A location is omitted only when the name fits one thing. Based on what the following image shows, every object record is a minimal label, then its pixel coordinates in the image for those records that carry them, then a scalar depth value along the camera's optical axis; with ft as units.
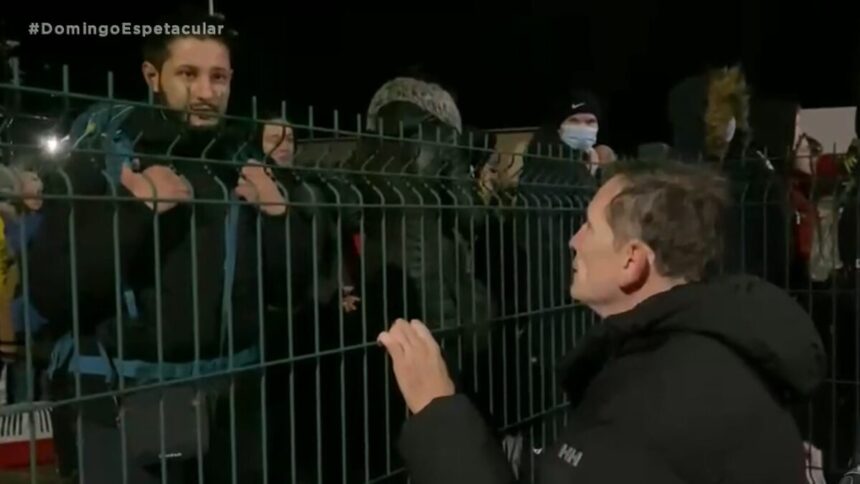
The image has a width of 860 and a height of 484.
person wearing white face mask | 13.23
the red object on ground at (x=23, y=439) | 5.69
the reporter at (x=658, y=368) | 4.79
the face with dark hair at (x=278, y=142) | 6.97
